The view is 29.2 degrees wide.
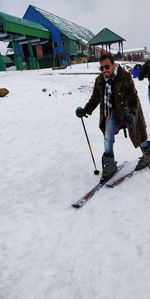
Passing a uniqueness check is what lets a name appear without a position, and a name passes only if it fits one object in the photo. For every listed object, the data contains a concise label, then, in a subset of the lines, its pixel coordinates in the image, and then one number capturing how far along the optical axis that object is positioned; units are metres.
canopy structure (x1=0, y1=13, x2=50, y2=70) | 25.09
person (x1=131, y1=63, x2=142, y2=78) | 20.26
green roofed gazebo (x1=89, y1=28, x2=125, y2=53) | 34.69
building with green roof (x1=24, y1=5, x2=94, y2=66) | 36.97
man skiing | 4.45
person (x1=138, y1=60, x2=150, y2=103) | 6.61
